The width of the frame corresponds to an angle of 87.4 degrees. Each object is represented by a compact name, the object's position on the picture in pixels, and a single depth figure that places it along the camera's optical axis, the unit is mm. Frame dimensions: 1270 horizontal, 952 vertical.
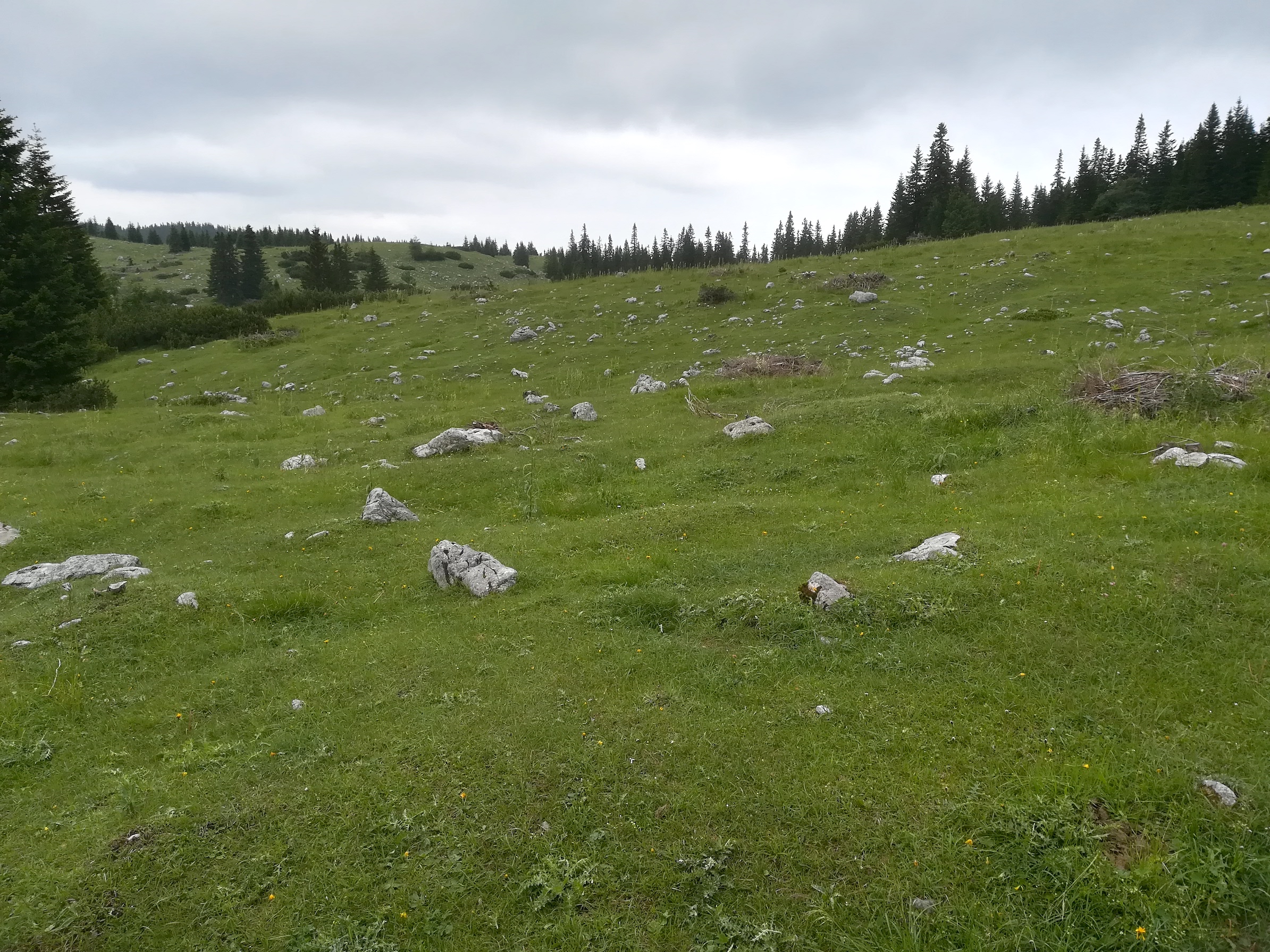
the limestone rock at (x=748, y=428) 17672
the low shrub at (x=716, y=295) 37625
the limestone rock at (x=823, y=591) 8883
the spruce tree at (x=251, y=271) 100312
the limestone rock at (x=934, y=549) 9984
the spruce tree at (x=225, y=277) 99000
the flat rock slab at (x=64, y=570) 11375
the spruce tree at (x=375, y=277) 76875
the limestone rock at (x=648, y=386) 25266
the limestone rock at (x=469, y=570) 10680
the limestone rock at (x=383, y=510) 14039
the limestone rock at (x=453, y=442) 19047
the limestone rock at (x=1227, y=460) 11290
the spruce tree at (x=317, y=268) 71062
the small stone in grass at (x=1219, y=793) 5383
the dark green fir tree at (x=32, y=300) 29547
